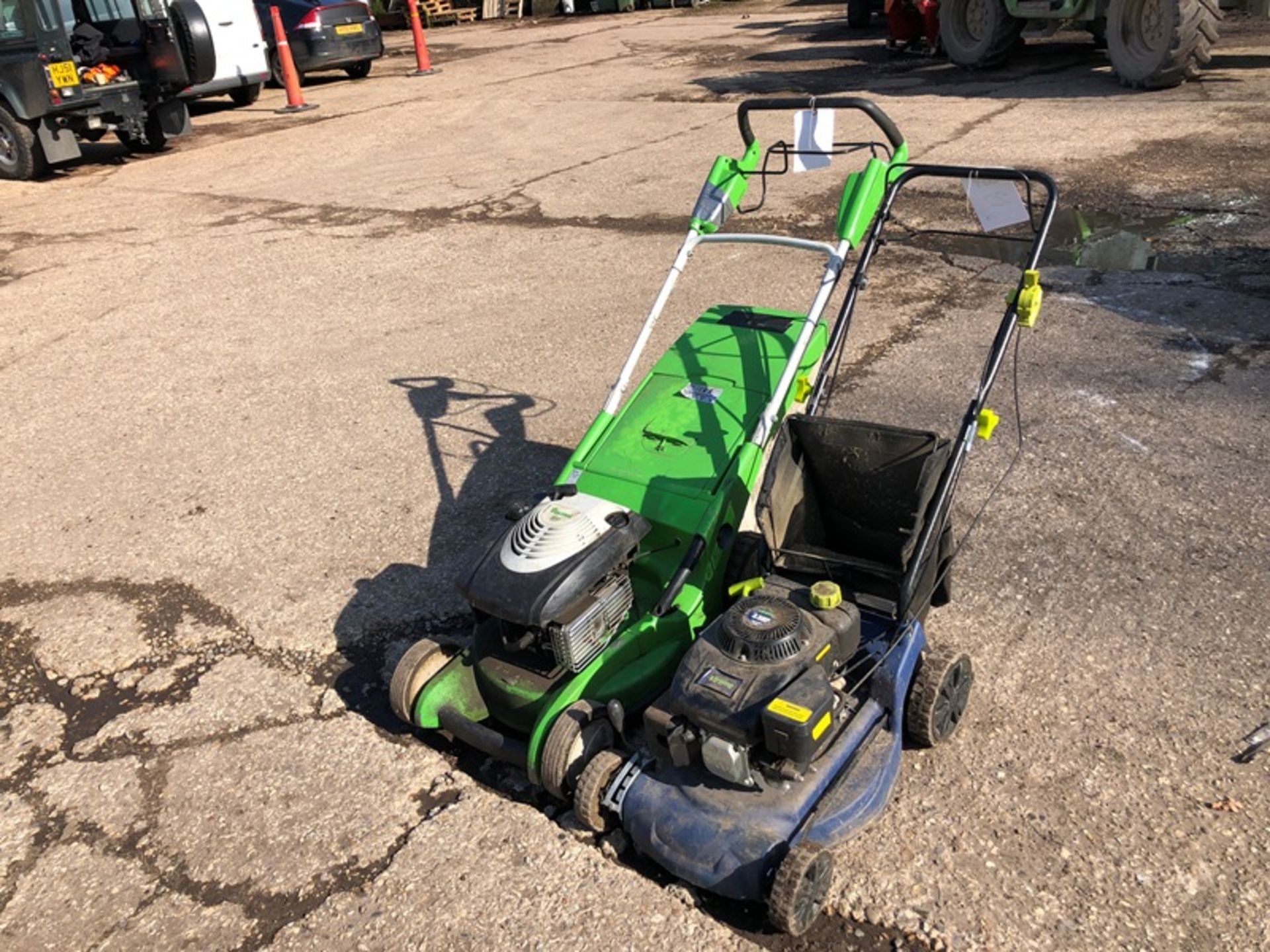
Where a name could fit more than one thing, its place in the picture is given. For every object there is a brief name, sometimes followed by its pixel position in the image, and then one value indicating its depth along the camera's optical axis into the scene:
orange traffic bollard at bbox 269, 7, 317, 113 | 14.76
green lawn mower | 2.99
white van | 13.25
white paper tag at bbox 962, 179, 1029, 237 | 3.44
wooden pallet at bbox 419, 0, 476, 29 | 24.42
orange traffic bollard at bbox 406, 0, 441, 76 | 16.84
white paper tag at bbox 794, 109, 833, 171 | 3.92
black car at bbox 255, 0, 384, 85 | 15.90
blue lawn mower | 2.57
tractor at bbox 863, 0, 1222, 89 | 10.20
